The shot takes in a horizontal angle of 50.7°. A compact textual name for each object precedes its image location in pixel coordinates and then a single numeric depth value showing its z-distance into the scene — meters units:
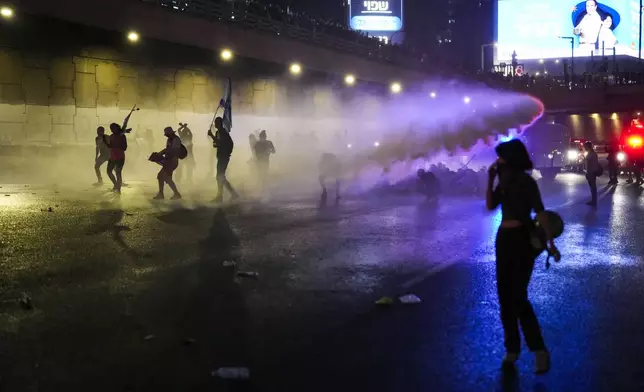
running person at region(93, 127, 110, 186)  19.05
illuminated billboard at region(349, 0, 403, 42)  63.25
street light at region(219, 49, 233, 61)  26.88
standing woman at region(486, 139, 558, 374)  4.62
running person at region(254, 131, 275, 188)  19.20
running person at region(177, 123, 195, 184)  21.09
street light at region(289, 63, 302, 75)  30.55
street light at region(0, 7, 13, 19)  19.98
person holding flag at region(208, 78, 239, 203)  15.25
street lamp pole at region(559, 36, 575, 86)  64.01
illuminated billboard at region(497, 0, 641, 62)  69.00
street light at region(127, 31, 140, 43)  23.42
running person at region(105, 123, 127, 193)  16.66
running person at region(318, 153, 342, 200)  17.36
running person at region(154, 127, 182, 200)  15.24
